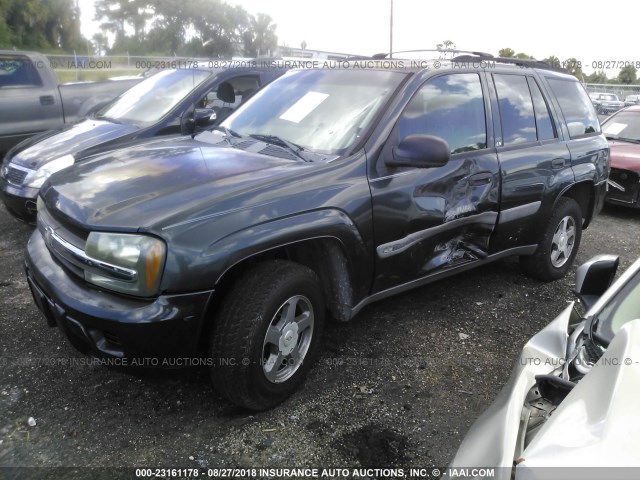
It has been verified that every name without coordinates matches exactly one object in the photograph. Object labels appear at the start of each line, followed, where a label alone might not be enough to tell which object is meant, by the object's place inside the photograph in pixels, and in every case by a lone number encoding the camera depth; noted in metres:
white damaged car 1.38
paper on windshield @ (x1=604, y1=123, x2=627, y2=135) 7.92
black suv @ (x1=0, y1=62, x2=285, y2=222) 4.90
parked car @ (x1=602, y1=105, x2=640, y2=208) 6.92
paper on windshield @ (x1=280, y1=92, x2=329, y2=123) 3.37
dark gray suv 2.38
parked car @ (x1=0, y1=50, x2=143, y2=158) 7.11
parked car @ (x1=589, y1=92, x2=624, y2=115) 18.28
